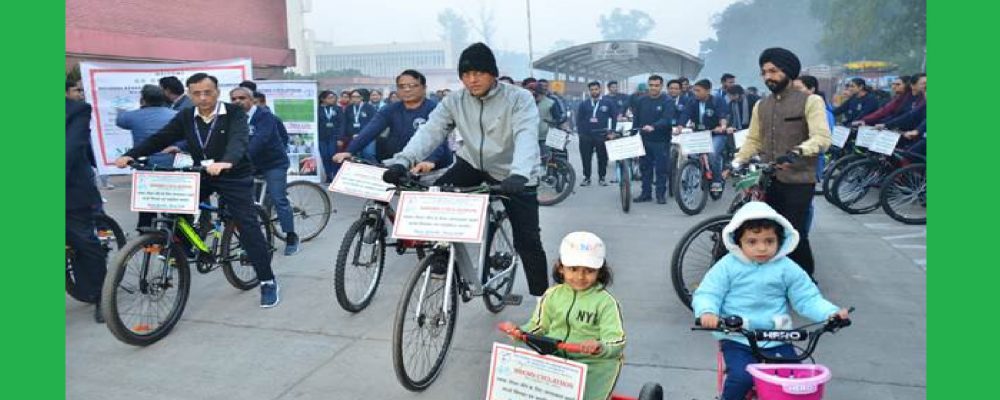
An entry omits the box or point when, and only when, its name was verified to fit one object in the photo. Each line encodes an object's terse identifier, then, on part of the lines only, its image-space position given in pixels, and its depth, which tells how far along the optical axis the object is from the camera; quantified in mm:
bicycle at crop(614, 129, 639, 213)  8727
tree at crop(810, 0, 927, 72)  30344
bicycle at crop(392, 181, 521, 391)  3393
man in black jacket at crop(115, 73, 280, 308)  4688
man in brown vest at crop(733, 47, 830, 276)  4539
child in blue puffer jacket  2836
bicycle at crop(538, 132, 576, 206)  9547
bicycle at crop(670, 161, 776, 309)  4512
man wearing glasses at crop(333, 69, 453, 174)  5992
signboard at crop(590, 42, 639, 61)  20125
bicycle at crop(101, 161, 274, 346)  4021
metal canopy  20047
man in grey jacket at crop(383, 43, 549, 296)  3967
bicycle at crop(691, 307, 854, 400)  2236
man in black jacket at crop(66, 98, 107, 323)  4383
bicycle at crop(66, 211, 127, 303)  5305
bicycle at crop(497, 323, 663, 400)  2586
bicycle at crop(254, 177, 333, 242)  7234
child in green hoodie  2775
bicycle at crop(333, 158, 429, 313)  4572
